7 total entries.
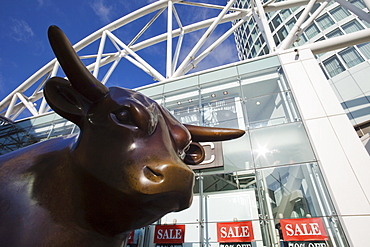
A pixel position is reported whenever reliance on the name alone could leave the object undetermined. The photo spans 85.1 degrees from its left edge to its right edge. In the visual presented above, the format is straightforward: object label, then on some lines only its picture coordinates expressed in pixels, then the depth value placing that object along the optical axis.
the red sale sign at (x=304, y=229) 5.02
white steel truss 9.40
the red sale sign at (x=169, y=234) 6.08
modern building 5.21
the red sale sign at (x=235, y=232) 5.58
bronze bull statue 0.76
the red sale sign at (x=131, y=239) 6.37
